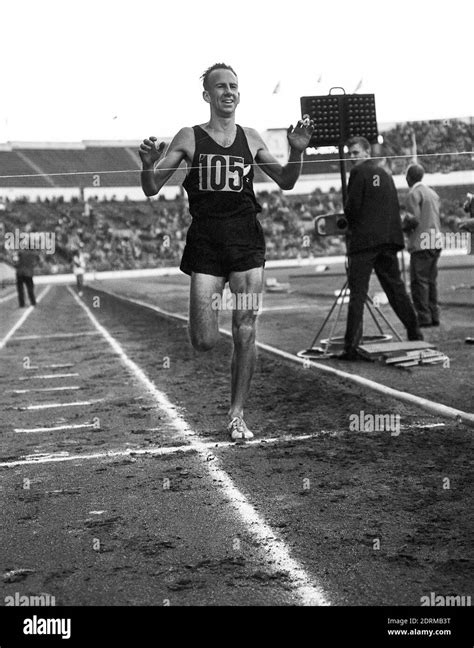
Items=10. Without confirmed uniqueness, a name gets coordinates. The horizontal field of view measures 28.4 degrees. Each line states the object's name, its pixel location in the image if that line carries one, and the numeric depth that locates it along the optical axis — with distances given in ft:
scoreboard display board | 28.96
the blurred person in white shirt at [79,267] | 108.20
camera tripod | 31.09
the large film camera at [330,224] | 29.63
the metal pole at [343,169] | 29.54
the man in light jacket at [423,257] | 39.60
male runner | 17.78
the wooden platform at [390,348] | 28.73
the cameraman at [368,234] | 29.40
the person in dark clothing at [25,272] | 76.84
